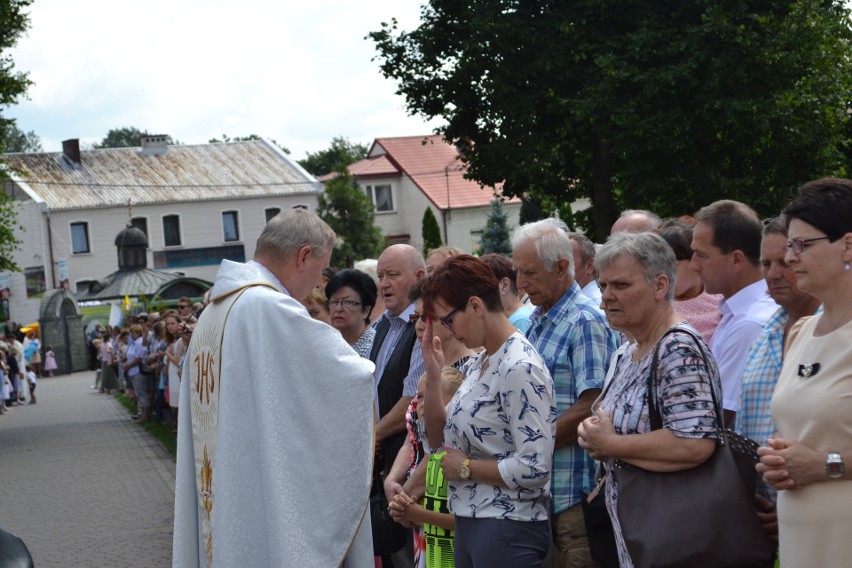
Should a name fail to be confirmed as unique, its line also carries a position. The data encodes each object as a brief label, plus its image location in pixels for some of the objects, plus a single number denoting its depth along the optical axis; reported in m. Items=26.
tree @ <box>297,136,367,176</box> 98.56
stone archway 52.81
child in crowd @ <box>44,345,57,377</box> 51.22
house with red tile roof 66.44
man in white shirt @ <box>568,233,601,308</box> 6.27
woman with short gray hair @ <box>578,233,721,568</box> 3.75
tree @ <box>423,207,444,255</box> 64.38
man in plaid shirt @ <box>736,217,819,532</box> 4.25
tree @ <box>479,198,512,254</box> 56.62
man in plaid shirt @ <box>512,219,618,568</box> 4.97
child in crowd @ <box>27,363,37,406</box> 35.72
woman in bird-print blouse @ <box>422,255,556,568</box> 4.48
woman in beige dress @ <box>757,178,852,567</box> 3.41
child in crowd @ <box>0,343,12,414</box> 30.89
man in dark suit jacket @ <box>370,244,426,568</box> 6.29
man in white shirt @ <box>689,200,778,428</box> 4.88
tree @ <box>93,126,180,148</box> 115.56
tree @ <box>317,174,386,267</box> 59.81
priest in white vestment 4.70
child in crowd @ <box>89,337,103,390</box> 46.31
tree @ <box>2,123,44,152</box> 111.75
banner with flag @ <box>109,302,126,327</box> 41.69
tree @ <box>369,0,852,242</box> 24.88
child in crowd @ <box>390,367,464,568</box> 5.16
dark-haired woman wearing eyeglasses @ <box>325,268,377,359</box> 7.27
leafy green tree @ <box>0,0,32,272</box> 24.41
